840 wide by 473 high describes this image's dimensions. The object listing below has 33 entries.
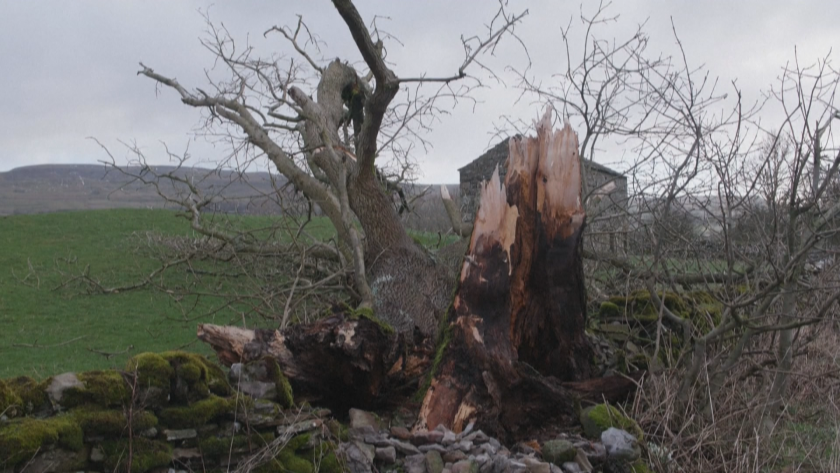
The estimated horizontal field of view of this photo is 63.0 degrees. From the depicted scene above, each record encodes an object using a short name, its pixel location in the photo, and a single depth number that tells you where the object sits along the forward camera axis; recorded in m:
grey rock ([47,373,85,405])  3.41
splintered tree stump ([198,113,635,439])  5.02
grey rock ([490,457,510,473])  4.08
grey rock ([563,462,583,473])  4.23
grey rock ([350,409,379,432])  4.71
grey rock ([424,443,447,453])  4.26
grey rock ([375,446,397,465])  4.14
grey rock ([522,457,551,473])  4.06
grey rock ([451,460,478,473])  4.02
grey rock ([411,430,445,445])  4.43
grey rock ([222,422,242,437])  3.82
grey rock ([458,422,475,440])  4.65
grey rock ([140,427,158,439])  3.51
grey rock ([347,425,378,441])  4.38
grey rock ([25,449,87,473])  3.09
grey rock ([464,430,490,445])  4.56
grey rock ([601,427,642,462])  4.41
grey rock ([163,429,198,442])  3.58
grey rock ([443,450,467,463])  4.18
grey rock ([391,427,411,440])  4.50
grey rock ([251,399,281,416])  4.07
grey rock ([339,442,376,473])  4.05
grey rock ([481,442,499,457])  4.32
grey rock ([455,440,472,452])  4.31
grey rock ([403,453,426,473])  4.09
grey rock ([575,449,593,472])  4.29
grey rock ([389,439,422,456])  4.27
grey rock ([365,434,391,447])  4.30
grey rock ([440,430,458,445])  4.43
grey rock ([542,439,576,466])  4.32
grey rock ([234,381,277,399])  4.27
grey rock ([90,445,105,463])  3.30
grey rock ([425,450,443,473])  4.09
